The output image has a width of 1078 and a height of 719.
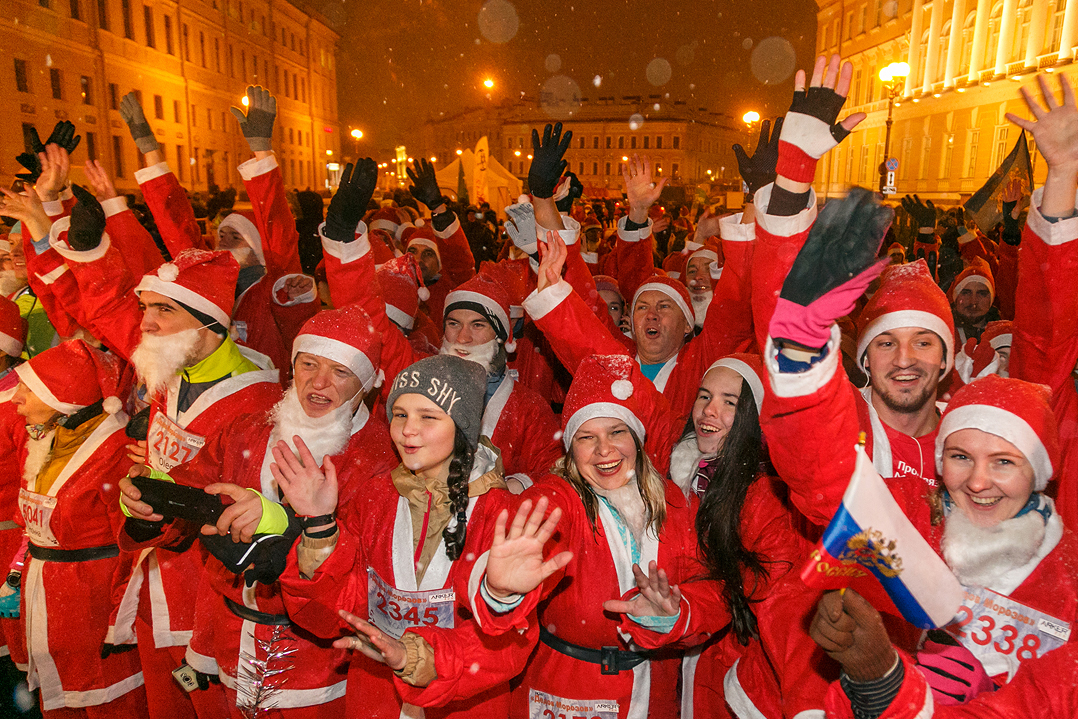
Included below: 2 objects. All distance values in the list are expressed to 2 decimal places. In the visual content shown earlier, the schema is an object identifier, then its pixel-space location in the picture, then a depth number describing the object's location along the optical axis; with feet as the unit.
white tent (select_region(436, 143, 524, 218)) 67.15
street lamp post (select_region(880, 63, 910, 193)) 52.65
